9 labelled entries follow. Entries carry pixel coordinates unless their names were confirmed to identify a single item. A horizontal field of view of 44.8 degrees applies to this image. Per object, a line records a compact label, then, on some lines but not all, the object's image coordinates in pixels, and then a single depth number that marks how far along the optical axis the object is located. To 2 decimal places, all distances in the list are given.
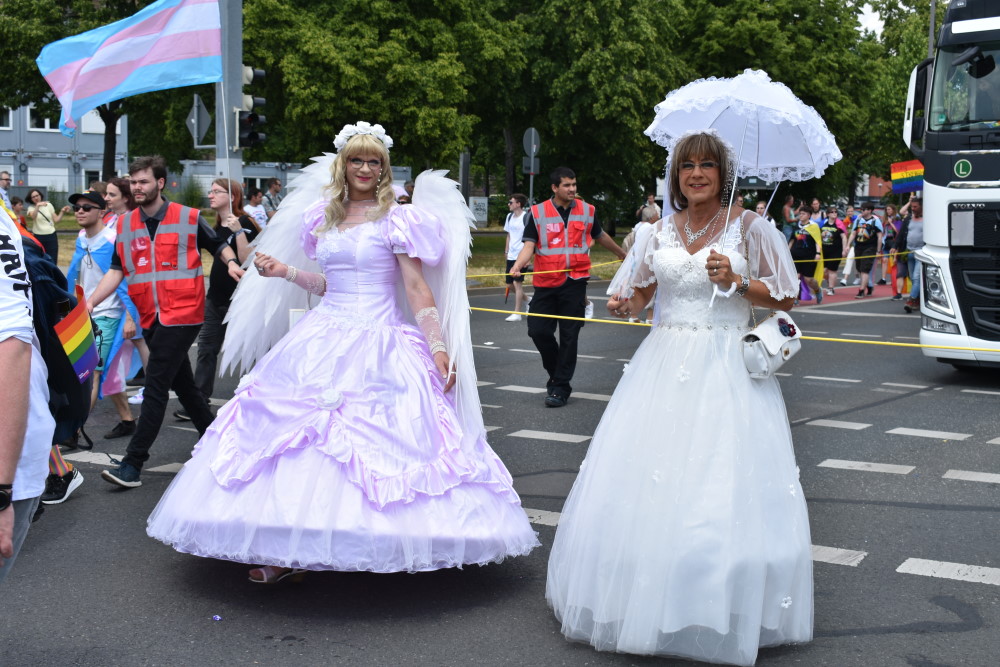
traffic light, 14.08
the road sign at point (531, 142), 25.45
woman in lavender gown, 4.48
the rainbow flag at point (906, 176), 23.09
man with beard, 6.93
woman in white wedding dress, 3.99
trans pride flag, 8.67
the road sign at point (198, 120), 15.42
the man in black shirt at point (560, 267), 9.76
